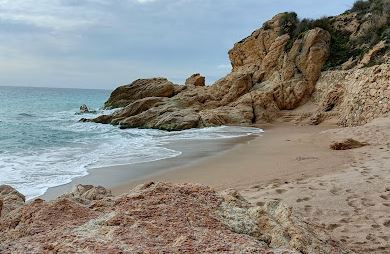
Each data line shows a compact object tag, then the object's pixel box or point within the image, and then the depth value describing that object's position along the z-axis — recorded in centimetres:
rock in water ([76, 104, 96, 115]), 4210
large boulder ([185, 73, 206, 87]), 4075
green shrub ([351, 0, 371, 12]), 3121
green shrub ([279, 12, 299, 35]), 3158
